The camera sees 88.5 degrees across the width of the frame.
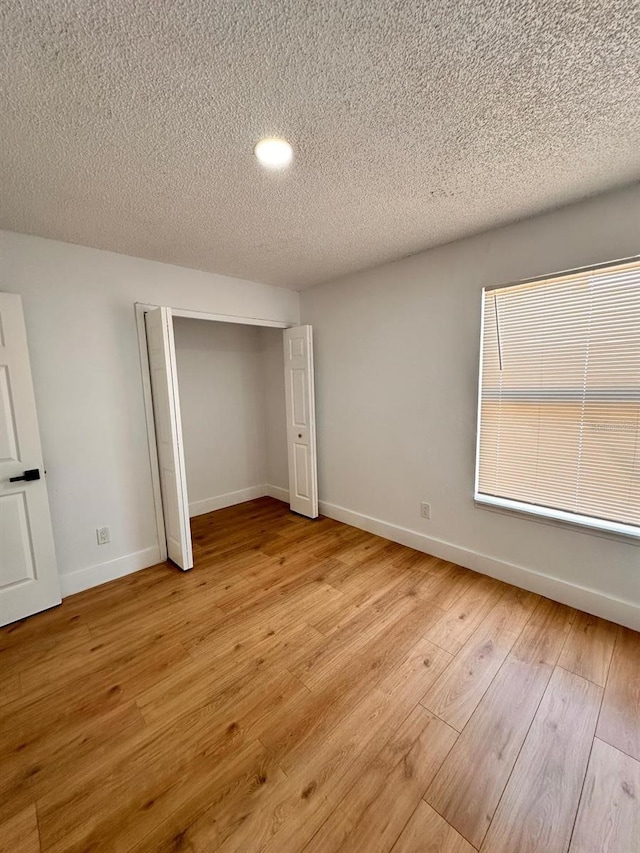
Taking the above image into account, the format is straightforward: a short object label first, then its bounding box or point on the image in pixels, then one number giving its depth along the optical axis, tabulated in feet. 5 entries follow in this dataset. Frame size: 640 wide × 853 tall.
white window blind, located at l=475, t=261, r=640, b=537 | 6.27
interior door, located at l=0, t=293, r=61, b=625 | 6.75
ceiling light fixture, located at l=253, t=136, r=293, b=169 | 4.57
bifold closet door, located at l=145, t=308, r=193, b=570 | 8.21
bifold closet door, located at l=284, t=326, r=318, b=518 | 11.44
